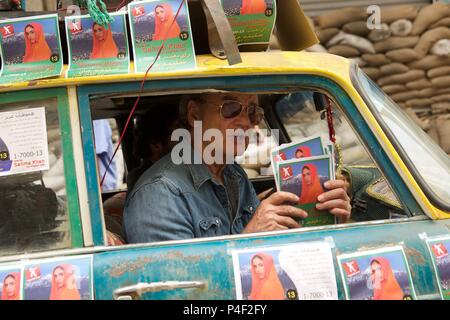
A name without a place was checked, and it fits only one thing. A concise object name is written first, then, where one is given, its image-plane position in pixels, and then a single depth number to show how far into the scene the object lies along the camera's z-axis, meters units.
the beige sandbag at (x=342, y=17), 6.77
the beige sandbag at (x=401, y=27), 6.82
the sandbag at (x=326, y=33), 6.79
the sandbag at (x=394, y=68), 6.84
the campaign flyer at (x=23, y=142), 2.14
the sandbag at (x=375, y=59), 6.84
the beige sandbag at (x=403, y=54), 6.81
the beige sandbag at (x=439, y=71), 6.82
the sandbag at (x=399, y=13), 6.81
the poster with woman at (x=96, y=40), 2.27
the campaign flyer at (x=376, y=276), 2.09
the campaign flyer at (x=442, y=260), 2.12
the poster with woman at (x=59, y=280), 2.04
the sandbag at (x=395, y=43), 6.83
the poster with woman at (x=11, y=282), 2.03
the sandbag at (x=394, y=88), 6.91
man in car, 2.32
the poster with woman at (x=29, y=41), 2.27
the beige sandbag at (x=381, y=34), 6.80
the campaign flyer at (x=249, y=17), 2.40
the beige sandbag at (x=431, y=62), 6.84
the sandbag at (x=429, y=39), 6.73
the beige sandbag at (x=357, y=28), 6.78
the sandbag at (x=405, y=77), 6.85
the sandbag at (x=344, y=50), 6.79
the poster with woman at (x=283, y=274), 2.06
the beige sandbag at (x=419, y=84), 6.89
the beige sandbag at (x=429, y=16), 6.73
